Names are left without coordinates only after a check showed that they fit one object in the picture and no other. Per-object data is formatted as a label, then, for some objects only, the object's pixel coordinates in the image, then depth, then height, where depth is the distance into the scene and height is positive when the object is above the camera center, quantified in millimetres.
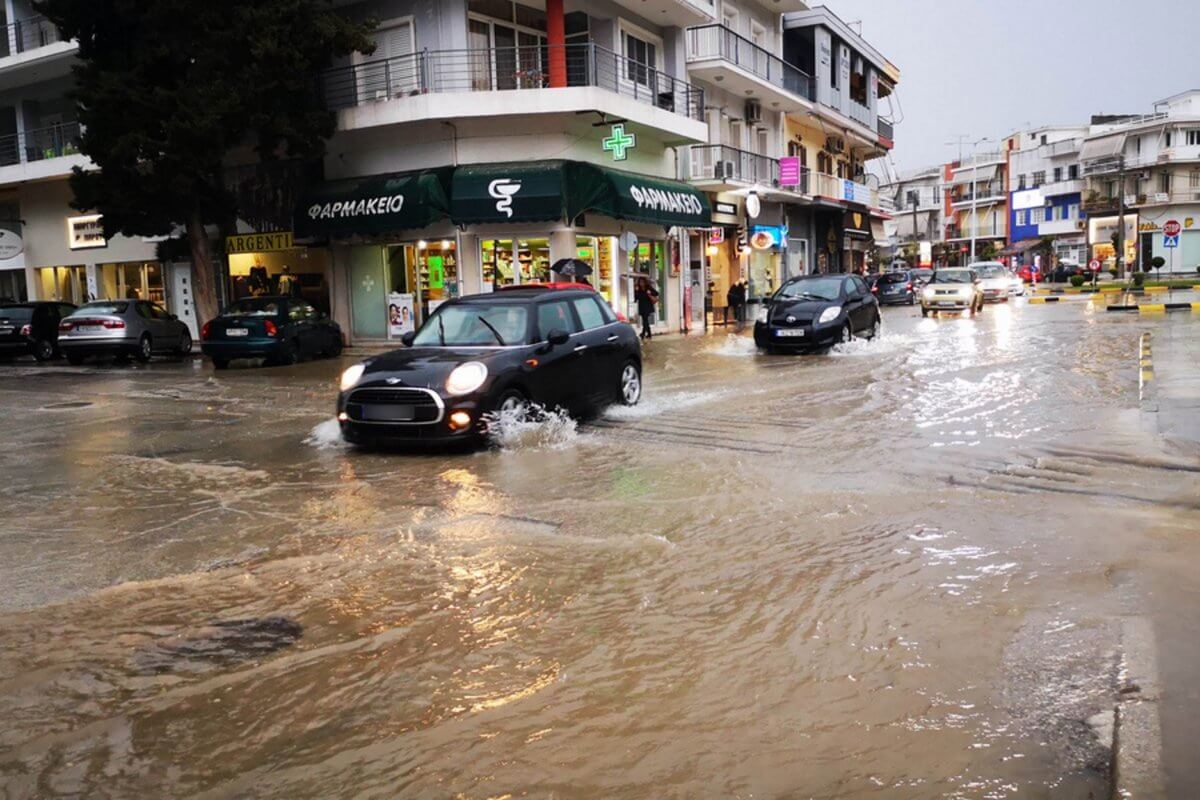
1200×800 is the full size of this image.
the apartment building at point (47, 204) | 30359 +4165
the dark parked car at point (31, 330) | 23484 -165
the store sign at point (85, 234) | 32125 +2922
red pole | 22391 +6056
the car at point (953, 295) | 30953 -338
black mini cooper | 9055 -657
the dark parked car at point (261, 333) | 20094 -410
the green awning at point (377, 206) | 22375 +2463
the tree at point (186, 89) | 21891 +5234
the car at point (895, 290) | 45156 -149
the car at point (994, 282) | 38062 +0
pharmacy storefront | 22234 +1864
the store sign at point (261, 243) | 25906 +1914
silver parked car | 21875 -272
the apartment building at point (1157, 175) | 67938 +7255
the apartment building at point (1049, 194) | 81812 +7442
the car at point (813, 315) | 18828 -491
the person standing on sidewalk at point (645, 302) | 25328 -127
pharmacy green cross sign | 23231 +3742
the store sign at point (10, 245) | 31109 +2542
